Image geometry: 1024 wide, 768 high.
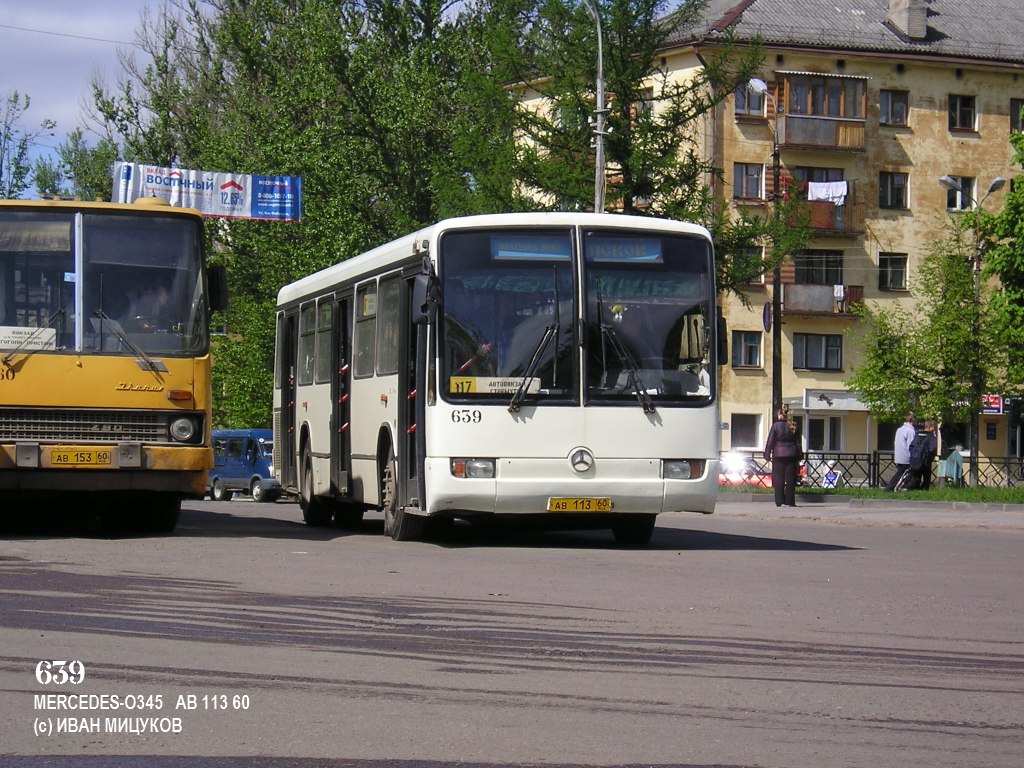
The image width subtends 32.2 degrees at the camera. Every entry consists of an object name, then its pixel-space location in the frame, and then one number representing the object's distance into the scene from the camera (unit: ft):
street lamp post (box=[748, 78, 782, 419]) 149.38
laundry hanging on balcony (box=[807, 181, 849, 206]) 215.31
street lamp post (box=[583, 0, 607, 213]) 127.75
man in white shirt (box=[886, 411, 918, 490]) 122.62
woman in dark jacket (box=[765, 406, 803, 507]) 107.86
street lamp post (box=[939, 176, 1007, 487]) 167.53
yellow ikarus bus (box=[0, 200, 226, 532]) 55.26
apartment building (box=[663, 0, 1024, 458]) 214.90
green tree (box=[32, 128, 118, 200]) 195.62
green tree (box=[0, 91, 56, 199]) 183.65
